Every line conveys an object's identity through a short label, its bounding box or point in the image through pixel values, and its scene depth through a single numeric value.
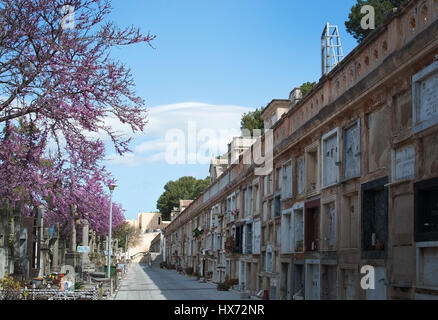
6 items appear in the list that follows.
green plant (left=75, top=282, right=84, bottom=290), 24.44
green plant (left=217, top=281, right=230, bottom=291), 36.53
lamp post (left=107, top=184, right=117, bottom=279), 33.19
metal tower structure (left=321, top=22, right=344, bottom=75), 23.63
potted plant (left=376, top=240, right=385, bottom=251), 15.10
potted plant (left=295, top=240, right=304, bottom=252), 22.84
